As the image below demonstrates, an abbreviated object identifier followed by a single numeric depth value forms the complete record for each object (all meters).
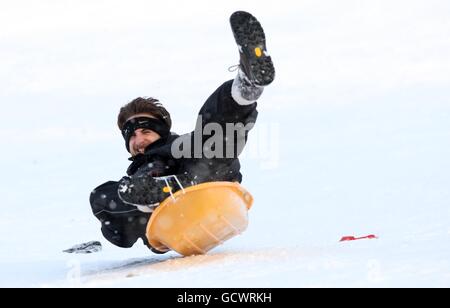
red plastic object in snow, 8.66
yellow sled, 7.62
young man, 7.36
